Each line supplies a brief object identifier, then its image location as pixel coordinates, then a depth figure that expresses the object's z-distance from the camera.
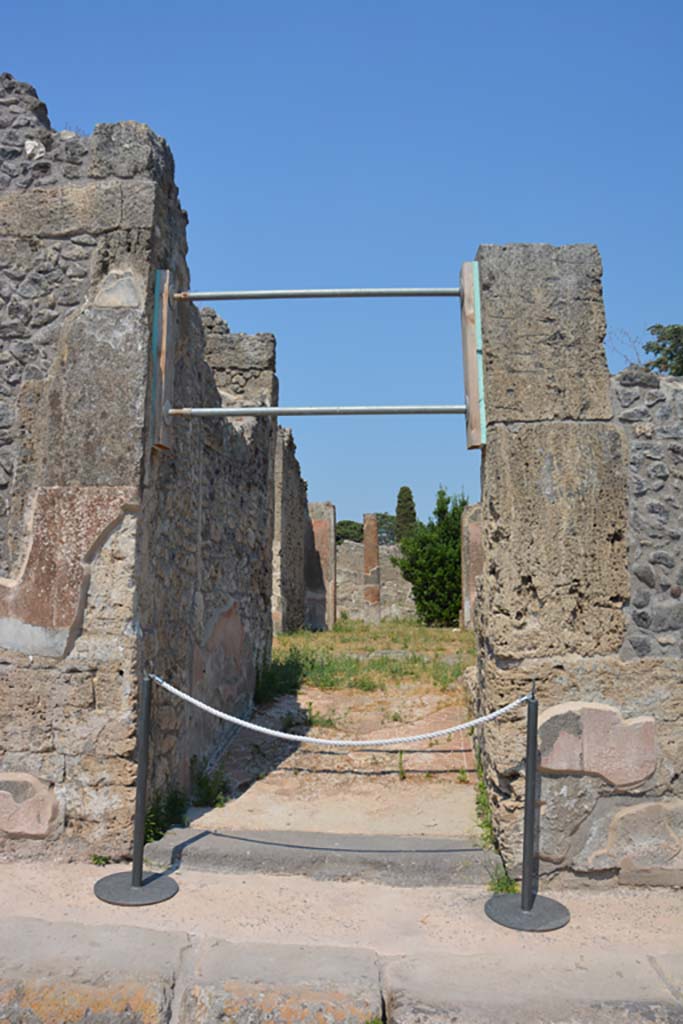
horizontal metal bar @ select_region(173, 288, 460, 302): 4.43
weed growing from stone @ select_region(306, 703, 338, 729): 6.11
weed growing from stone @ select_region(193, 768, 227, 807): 4.77
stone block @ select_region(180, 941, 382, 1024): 2.76
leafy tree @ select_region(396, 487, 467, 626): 18.48
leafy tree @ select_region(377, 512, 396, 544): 43.01
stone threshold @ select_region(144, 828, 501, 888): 3.88
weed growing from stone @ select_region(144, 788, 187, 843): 4.20
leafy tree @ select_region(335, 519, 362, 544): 50.46
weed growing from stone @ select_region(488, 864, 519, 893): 3.79
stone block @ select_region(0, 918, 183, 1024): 2.80
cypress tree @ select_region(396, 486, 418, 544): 34.96
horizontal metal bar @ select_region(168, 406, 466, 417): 4.38
